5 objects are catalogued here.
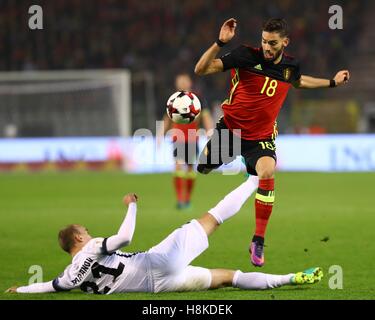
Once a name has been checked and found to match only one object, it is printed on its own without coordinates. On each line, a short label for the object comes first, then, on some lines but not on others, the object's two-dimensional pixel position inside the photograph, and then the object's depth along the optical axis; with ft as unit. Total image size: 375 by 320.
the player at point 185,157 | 95.86
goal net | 156.46
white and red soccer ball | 59.77
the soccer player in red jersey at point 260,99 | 56.80
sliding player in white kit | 47.93
